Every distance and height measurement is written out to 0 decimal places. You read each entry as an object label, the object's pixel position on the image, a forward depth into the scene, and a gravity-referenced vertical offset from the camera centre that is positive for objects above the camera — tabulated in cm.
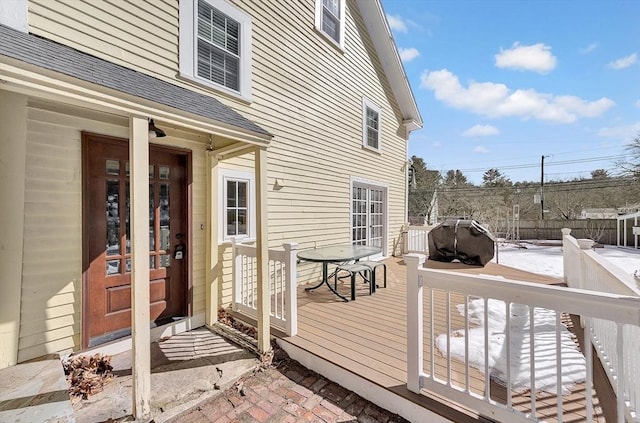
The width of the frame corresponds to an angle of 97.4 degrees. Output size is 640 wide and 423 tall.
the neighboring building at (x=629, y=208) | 1692 -1
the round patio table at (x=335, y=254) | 419 -73
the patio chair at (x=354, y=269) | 434 -95
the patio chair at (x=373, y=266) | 472 -96
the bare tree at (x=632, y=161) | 1551 +273
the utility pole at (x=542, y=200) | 2183 +65
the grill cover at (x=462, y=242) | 674 -84
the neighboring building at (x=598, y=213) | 2152 -39
